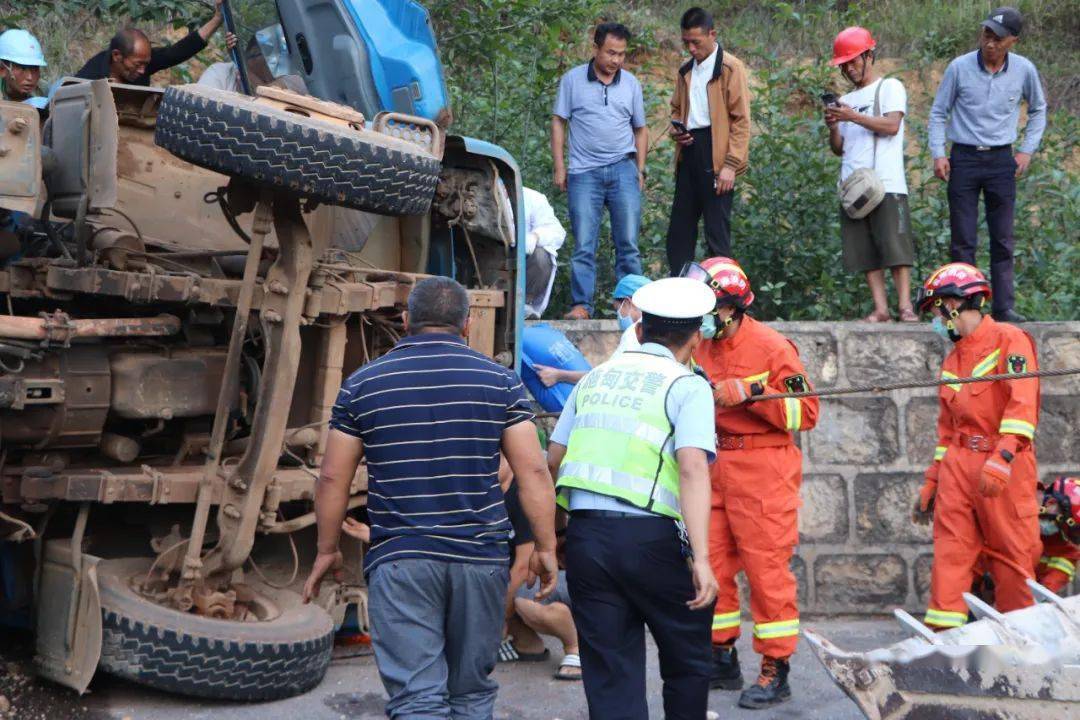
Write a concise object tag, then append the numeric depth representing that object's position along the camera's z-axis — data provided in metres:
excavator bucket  4.48
